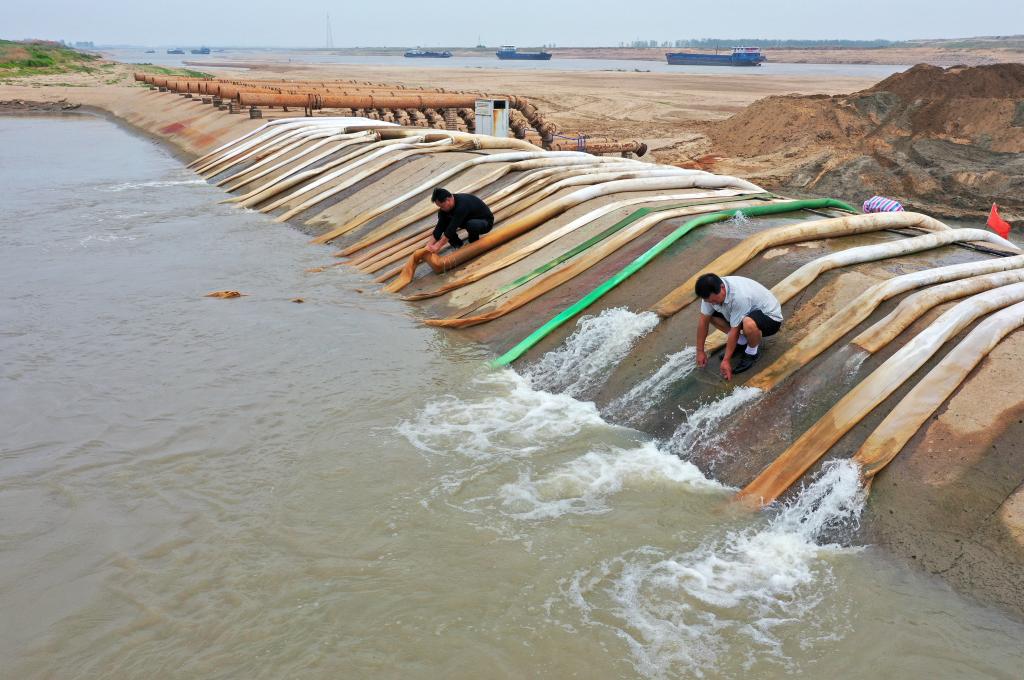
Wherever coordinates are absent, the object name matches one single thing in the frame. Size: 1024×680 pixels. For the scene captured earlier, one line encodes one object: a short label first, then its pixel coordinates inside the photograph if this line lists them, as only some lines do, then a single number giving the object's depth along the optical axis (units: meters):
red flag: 12.38
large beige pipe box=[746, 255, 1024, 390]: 6.18
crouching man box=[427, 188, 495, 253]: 10.40
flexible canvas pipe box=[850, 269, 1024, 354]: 6.00
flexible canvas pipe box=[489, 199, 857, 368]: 8.12
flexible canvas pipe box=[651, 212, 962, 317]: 7.50
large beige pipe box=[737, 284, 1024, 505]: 5.43
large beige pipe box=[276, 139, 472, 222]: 15.02
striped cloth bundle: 10.55
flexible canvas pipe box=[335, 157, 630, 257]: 12.45
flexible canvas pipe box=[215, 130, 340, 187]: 18.77
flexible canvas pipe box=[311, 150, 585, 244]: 13.35
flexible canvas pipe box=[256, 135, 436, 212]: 15.88
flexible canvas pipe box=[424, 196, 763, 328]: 8.98
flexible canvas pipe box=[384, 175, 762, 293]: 10.50
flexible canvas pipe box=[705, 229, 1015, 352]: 6.83
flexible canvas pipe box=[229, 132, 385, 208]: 16.41
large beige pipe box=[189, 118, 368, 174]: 20.89
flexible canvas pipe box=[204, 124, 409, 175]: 20.08
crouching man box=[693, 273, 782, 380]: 6.10
